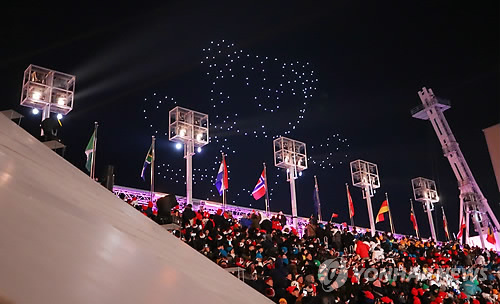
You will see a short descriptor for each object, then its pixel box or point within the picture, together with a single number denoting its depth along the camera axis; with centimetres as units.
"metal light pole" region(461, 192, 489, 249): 2741
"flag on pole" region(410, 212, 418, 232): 2461
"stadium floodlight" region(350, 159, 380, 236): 2333
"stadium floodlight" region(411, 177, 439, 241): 2628
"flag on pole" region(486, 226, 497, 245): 2511
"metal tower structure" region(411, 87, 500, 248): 2769
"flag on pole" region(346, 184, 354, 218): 2173
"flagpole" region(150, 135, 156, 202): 1443
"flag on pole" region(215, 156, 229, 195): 1688
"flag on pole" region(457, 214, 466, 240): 2639
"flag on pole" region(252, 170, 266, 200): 1791
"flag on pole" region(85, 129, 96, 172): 1367
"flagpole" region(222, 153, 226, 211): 1581
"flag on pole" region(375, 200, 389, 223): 2229
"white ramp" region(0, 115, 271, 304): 143
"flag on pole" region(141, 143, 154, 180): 1570
